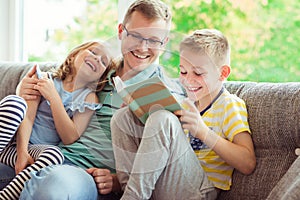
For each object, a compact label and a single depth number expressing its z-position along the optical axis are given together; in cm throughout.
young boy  143
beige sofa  154
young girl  161
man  135
